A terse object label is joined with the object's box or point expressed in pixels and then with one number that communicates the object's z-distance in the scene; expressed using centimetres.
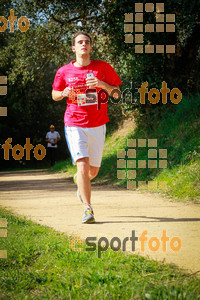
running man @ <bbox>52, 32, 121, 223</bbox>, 536
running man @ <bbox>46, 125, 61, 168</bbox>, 1895
